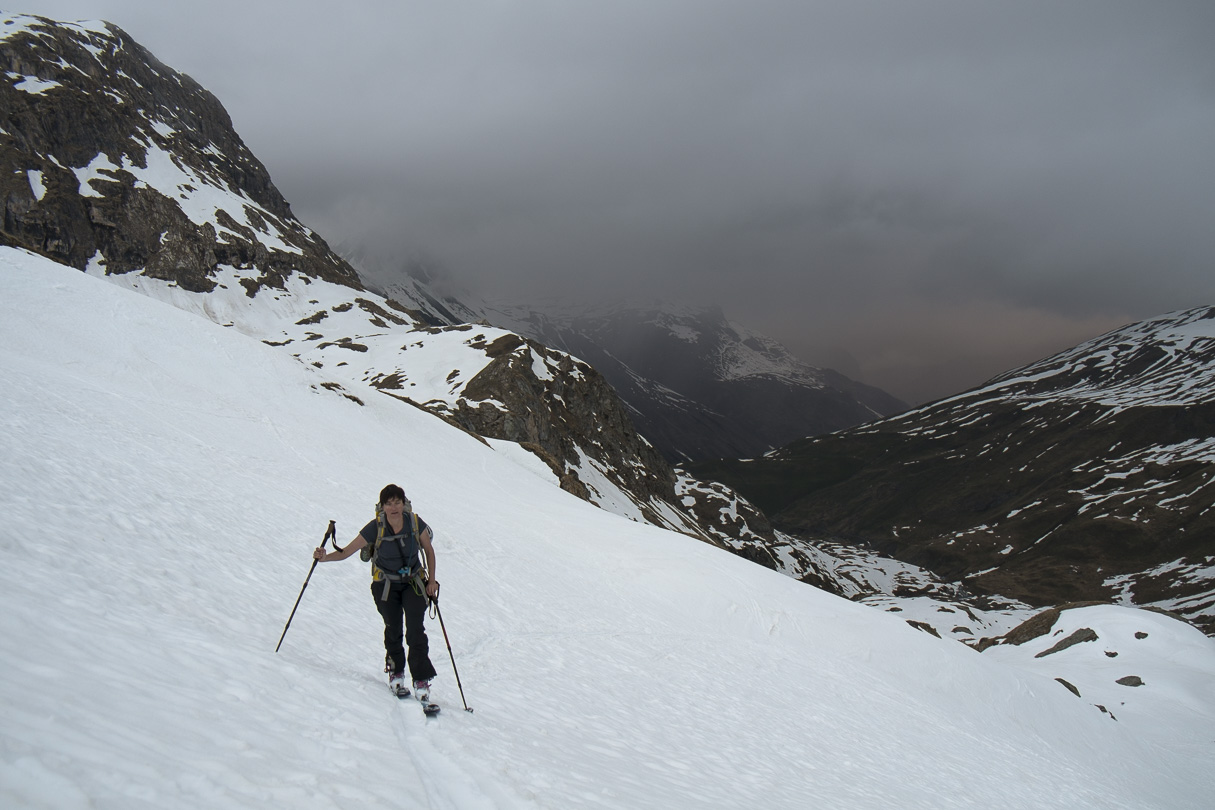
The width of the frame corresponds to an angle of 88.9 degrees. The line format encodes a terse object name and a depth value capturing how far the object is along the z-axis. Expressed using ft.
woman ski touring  28.07
